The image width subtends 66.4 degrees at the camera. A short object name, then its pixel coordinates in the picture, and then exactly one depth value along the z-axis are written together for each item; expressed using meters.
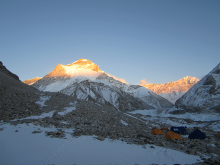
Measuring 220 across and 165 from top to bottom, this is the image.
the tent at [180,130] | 28.33
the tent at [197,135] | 22.10
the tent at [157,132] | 23.65
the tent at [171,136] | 19.96
